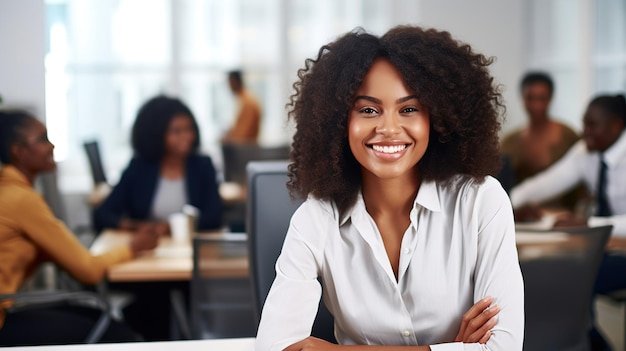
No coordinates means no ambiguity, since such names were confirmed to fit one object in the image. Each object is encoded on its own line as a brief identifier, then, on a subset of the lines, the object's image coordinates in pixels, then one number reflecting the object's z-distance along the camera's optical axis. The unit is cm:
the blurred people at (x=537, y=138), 481
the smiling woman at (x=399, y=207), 160
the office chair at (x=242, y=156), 465
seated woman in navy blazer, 383
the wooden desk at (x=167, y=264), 265
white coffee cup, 334
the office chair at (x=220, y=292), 260
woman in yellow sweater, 257
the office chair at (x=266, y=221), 204
